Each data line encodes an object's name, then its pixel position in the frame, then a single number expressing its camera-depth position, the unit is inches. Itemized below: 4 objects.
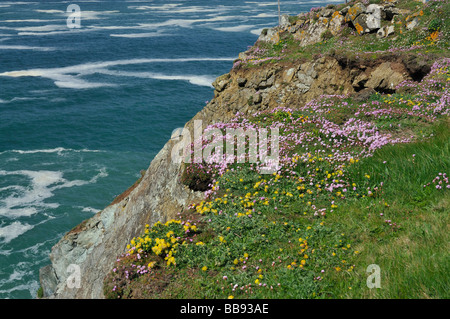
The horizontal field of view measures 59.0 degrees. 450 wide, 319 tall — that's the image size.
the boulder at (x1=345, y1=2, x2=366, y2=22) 1099.3
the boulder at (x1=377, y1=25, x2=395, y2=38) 1020.5
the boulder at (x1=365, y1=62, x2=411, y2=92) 759.1
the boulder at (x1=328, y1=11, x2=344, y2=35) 1139.9
